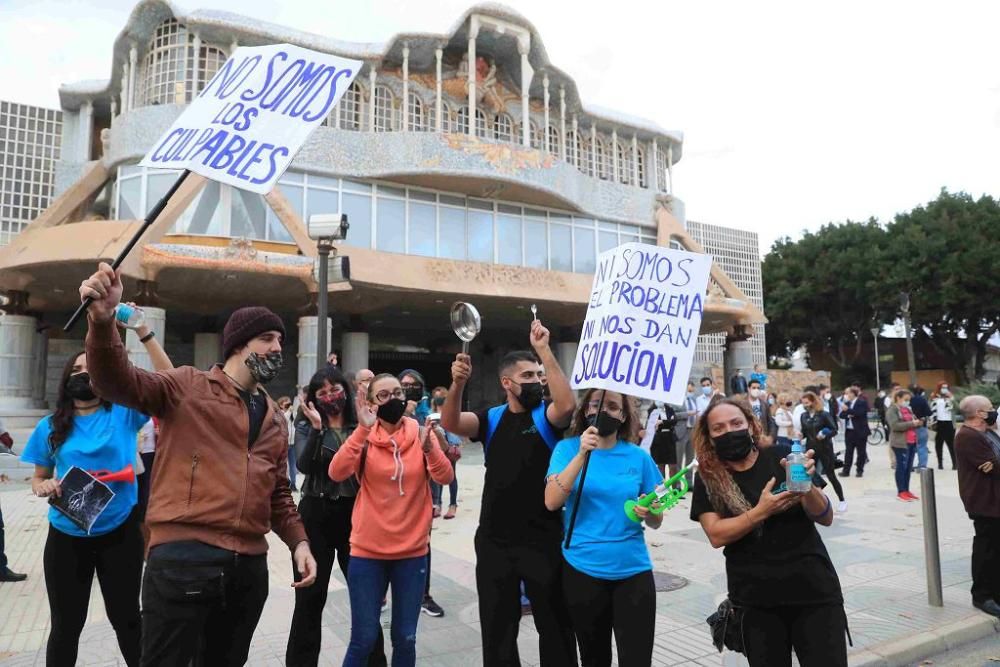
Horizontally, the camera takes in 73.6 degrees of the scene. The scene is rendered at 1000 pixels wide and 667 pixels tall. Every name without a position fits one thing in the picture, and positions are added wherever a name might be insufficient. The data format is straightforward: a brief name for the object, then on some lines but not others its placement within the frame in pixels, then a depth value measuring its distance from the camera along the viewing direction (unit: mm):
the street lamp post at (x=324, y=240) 8469
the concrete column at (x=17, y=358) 19953
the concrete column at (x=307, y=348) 20344
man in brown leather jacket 2391
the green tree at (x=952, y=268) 36031
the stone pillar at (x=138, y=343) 17641
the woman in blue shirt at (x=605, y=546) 3074
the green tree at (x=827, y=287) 40062
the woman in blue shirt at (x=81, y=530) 3381
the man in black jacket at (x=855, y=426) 12992
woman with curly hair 2922
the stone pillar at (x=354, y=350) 23297
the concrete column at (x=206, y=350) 23016
